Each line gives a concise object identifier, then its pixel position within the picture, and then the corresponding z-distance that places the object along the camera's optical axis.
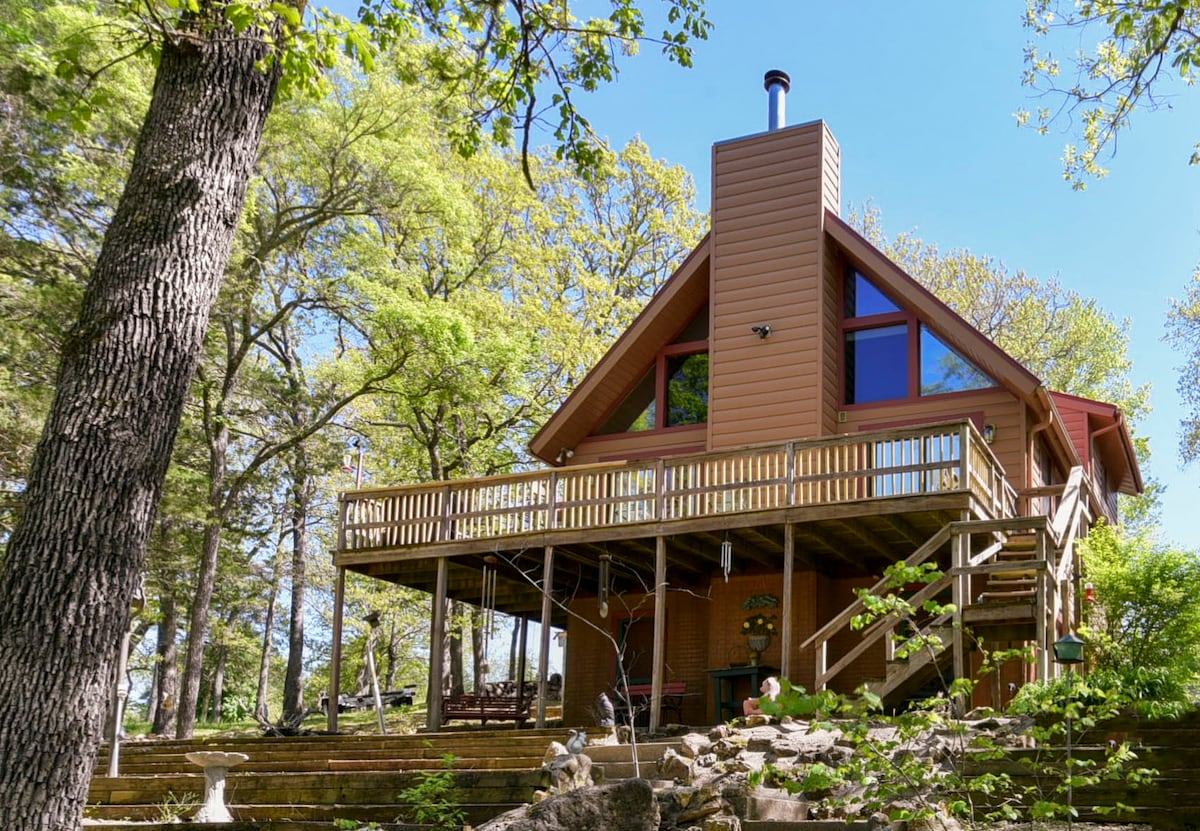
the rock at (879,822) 7.70
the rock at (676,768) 10.12
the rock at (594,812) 7.32
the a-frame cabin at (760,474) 15.87
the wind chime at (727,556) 16.38
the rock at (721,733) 12.04
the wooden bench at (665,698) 17.38
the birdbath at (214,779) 11.68
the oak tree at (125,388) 4.45
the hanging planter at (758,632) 17.45
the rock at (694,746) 10.96
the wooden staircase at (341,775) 11.21
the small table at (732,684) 17.20
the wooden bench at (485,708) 18.70
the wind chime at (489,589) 18.51
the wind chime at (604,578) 17.34
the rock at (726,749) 11.06
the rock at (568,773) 10.48
